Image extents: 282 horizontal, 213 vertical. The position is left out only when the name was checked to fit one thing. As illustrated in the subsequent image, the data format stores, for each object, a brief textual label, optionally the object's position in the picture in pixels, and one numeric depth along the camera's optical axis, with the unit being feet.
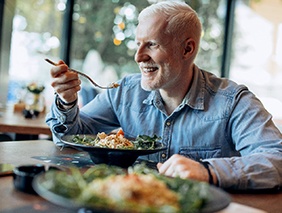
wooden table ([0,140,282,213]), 3.06
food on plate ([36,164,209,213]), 2.31
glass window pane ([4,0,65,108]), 14.33
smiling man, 5.20
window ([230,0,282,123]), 18.90
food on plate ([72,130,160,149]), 4.78
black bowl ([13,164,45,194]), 3.37
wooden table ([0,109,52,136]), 7.97
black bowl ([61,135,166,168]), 4.36
